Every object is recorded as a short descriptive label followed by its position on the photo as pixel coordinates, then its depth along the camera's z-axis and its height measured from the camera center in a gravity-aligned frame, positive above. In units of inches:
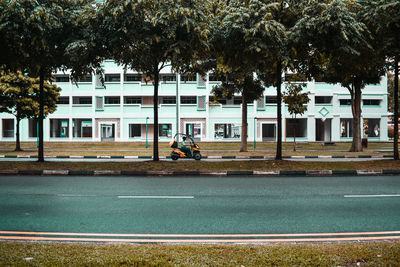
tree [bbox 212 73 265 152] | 800.3 +123.5
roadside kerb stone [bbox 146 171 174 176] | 448.5 -61.2
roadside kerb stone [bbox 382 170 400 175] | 446.3 -60.0
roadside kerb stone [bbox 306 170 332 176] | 446.6 -61.6
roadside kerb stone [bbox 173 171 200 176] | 448.8 -61.3
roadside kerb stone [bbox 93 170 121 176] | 450.6 -61.2
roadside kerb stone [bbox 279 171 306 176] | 443.5 -61.0
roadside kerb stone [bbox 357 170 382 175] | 445.1 -60.2
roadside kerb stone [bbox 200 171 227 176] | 446.0 -61.3
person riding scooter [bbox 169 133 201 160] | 640.4 -42.0
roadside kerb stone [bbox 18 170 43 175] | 448.5 -59.3
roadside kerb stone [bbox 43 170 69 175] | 447.8 -59.4
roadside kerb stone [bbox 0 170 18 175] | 446.5 -59.1
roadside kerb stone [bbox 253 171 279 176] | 444.1 -61.0
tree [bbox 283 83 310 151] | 894.4 +102.8
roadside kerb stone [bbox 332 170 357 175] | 449.1 -60.3
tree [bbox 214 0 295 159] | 406.3 +140.3
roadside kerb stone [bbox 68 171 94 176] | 448.1 -61.0
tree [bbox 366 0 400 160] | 422.0 +160.1
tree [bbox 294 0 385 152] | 403.2 +142.1
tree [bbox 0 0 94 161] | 390.0 +143.1
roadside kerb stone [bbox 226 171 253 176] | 444.9 -60.9
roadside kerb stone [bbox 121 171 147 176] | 448.5 -61.1
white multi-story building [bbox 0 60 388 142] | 1455.5 +100.2
